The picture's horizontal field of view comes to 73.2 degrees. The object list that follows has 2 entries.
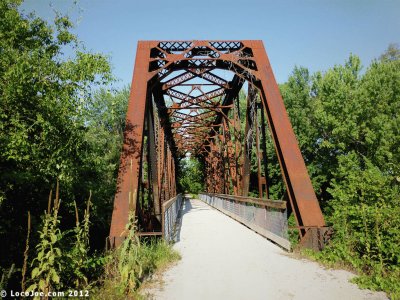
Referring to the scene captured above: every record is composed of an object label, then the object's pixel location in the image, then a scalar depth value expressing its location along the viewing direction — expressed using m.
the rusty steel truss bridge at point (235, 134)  6.02
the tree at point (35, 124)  6.03
